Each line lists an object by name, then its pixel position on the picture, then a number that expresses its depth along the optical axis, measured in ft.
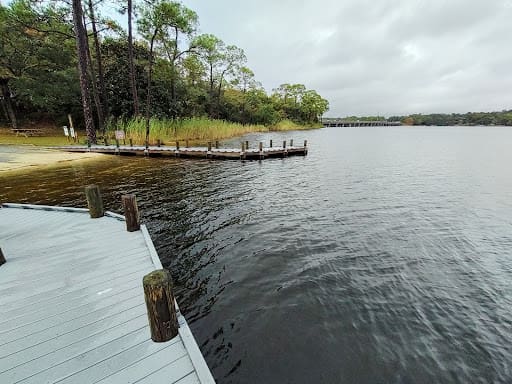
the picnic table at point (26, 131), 74.90
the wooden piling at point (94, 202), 18.80
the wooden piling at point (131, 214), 16.35
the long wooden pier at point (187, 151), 56.90
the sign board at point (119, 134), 57.34
